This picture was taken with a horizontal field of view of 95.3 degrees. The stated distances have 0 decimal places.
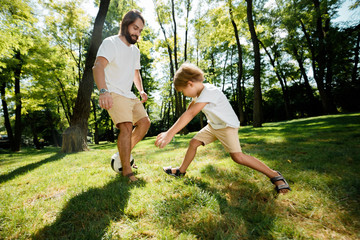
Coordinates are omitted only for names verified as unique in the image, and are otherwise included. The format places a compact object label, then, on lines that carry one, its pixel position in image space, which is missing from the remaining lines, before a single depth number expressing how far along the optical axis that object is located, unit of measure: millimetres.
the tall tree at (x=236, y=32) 12818
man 2506
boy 1984
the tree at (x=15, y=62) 7523
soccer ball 2791
